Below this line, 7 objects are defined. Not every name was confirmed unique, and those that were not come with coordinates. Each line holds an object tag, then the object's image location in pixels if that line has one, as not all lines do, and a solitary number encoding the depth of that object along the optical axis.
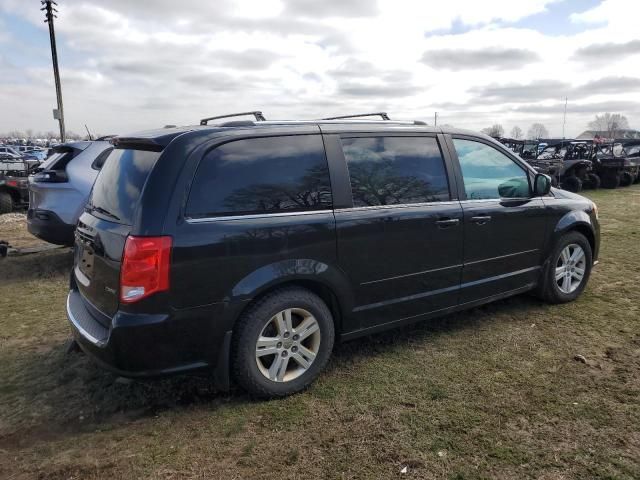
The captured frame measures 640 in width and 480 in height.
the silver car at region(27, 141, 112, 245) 6.05
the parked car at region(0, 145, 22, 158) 31.12
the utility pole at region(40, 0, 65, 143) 24.02
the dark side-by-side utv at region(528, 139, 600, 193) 15.55
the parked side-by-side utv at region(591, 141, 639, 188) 16.69
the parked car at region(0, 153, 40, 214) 11.16
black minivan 2.79
